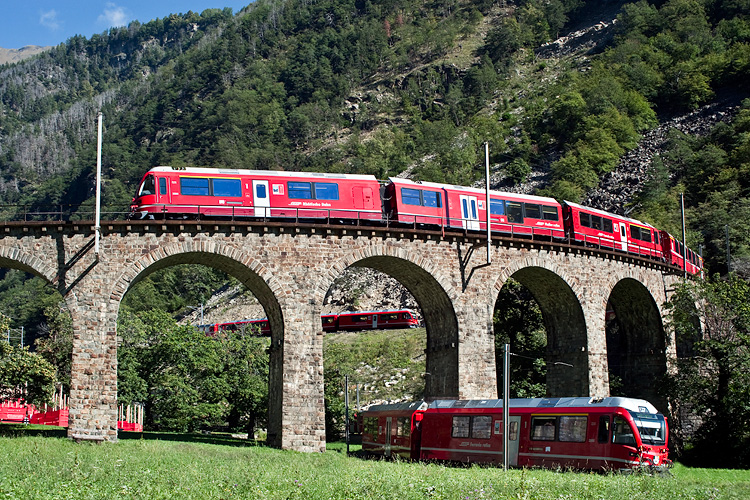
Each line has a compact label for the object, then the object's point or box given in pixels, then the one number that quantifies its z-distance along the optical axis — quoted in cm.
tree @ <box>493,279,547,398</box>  5100
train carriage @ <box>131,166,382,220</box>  3538
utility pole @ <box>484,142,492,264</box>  3856
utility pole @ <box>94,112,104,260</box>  3200
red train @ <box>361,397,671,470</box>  2800
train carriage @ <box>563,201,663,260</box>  4538
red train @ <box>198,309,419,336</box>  7431
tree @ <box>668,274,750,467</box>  3834
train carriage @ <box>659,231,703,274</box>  5228
